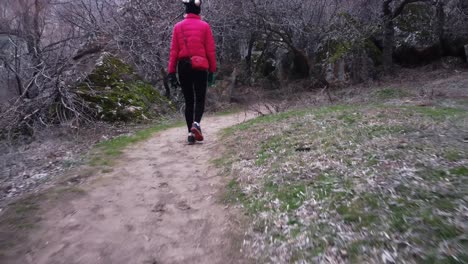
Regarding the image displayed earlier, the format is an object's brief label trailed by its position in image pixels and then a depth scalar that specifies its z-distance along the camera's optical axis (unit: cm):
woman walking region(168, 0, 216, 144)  475
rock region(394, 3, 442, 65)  1124
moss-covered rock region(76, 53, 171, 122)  680
